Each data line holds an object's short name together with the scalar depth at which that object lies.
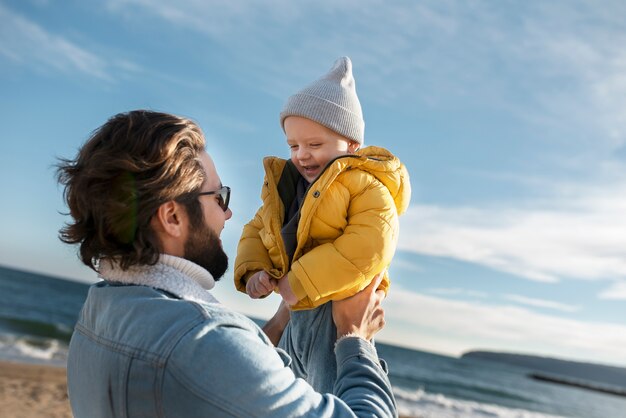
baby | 2.16
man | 1.44
